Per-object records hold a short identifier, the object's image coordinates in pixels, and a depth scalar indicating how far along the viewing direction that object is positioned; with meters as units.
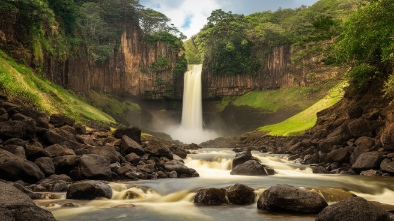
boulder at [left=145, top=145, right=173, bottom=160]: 24.17
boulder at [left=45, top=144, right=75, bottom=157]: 18.88
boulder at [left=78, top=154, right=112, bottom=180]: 17.12
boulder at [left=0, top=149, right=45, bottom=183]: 14.67
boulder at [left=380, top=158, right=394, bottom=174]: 19.97
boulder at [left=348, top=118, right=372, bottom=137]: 25.81
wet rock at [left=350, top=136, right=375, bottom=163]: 23.42
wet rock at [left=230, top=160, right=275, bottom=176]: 21.09
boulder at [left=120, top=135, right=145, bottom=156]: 23.45
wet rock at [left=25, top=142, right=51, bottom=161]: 17.31
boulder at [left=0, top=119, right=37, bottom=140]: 18.39
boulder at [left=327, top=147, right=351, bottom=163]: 24.25
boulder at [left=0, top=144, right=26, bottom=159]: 16.50
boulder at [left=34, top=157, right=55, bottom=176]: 16.64
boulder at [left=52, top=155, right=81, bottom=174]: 17.62
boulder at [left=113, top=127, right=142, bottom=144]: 26.70
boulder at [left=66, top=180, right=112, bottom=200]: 13.43
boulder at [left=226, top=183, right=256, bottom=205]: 12.82
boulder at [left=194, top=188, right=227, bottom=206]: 12.95
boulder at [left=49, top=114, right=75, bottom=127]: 24.91
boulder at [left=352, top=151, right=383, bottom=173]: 21.16
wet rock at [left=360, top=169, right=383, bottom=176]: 20.46
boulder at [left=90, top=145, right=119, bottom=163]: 20.65
